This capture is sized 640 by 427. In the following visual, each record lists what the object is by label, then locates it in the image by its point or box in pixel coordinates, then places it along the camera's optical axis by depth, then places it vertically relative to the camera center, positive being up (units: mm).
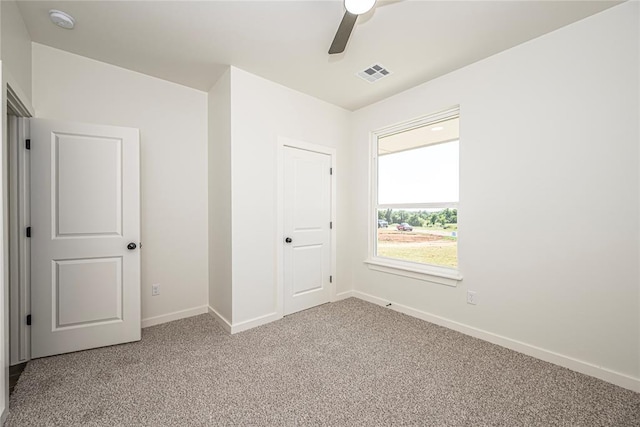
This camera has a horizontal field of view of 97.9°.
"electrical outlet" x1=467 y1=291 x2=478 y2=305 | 2712 -829
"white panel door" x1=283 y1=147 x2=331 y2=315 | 3283 -195
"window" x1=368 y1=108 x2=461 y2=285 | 3006 +193
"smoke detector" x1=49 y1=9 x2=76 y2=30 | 2046 +1462
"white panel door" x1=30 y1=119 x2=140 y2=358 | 2283 -199
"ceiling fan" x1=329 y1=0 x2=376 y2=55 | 1572 +1171
